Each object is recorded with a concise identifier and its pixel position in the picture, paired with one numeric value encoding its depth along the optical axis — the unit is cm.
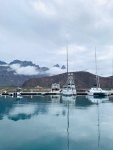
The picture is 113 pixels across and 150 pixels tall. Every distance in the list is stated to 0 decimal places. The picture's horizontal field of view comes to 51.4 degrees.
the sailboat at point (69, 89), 6010
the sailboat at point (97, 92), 5900
